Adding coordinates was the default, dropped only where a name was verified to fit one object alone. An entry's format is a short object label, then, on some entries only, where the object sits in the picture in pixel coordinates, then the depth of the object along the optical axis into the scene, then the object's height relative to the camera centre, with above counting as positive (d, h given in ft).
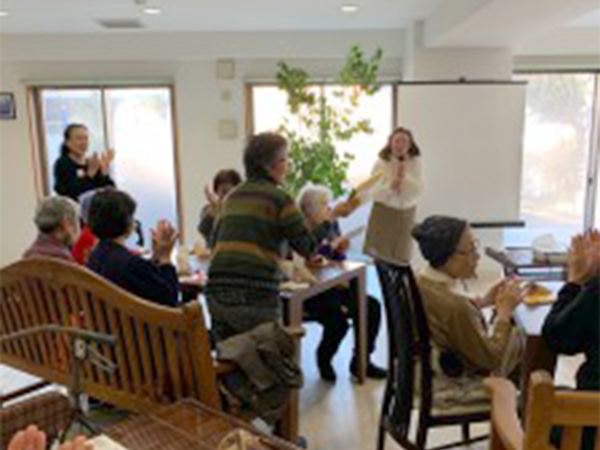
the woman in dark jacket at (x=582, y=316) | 4.88 -1.70
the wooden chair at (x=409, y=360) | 6.10 -2.63
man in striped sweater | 6.49 -1.30
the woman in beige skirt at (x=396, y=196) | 13.25 -1.60
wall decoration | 18.26 +0.87
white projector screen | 15.94 -0.44
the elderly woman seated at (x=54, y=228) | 7.27 -1.24
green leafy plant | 15.60 +0.22
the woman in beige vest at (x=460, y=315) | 6.07 -2.02
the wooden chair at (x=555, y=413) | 3.15 -1.62
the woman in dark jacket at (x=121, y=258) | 6.21 -1.40
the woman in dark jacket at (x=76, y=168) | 12.70 -0.80
